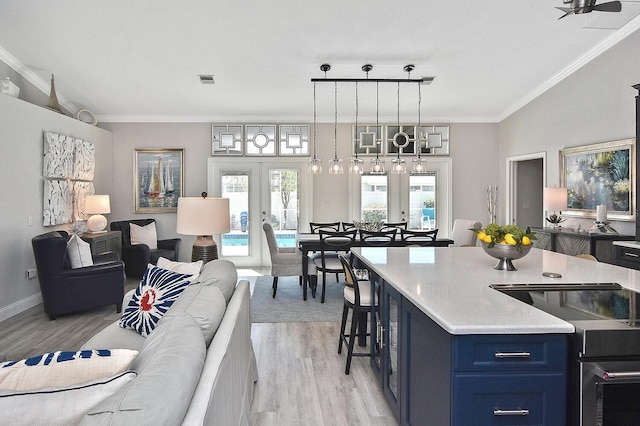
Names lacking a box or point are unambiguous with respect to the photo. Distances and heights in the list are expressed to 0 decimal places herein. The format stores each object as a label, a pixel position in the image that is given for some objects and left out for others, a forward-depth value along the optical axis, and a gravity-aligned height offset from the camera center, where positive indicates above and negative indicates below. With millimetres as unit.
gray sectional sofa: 942 -481
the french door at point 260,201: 7441 +88
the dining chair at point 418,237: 5254 -433
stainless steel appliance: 1429 -601
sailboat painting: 7234 +495
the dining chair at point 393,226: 6073 -315
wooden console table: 4633 -466
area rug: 4469 -1218
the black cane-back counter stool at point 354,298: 2865 -683
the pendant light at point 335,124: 6168 +1501
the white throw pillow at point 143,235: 6598 -477
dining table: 5133 -505
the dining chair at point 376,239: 5230 -427
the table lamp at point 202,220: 3082 -105
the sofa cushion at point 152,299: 2449 -577
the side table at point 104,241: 5430 -491
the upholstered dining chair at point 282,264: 5340 -778
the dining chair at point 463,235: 5488 -417
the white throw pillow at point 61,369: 1094 -458
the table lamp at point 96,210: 5789 -48
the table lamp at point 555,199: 5422 +73
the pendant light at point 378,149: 5296 +1047
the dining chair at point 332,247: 5102 -526
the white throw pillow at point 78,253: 4371 -510
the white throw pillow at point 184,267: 2763 -430
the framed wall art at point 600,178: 4703 +336
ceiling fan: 2758 +1396
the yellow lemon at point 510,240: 2414 -213
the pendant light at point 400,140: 7531 +1224
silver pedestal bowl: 2439 -298
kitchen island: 1490 -586
